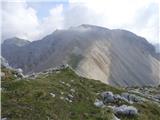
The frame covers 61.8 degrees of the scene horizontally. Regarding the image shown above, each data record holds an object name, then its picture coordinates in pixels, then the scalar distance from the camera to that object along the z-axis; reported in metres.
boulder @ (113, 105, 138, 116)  10.67
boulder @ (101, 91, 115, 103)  11.82
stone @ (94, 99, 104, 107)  10.68
